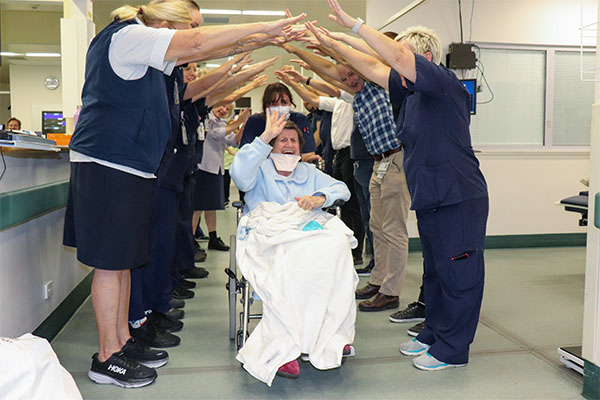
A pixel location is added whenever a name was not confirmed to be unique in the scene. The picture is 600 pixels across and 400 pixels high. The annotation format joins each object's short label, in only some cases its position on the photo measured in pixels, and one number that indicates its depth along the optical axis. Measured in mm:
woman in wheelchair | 2209
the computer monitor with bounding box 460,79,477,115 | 5504
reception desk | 2312
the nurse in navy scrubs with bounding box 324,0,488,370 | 2475
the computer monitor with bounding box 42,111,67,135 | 8195
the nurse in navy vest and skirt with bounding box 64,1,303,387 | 2035
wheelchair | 2500
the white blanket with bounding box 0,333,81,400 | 1495
